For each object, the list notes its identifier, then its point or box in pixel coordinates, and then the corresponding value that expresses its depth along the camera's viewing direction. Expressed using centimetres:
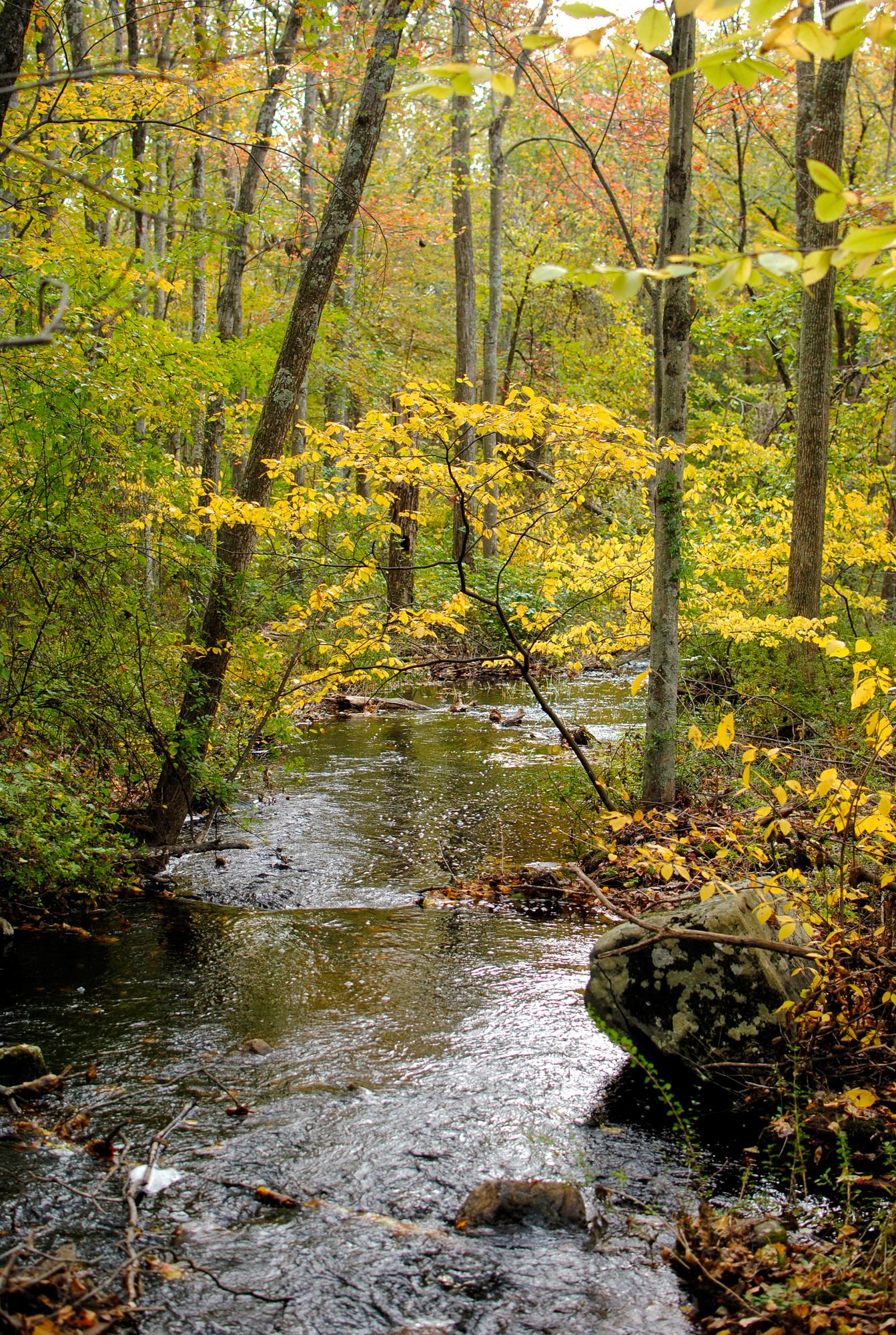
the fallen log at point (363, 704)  1457
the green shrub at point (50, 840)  583
